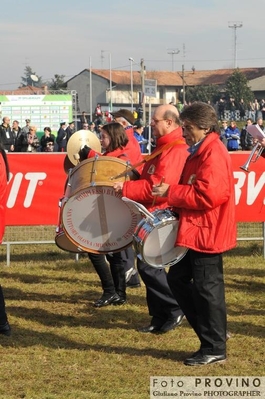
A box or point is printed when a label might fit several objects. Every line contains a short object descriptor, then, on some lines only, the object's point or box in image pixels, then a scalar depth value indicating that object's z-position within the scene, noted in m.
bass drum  7.53
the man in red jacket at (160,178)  7.33
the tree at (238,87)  81.94
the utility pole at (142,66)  59.12
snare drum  6.68
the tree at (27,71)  165.51
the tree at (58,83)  100.06
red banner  11.46
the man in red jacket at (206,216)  6.45
